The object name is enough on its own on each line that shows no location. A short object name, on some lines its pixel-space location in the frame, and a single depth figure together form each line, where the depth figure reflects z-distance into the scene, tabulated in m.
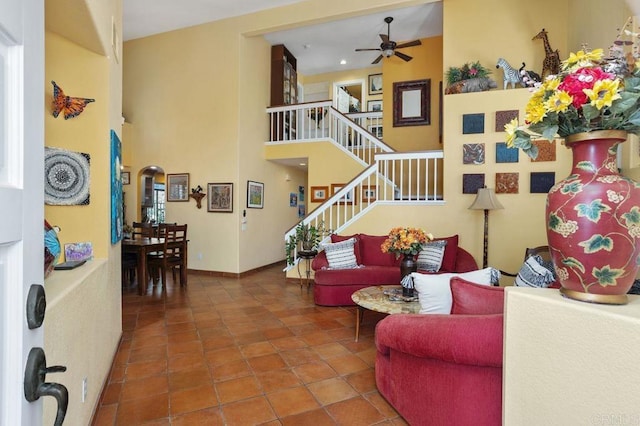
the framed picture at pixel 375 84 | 9.40
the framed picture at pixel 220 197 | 6.41
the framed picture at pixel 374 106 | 9.51
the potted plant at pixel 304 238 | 5.40
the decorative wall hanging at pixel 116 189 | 2.62
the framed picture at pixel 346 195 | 5.66
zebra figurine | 4.93
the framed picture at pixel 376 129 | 8.22
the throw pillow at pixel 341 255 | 4.62
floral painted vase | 1.00
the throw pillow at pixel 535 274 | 2.51
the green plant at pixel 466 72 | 5.20
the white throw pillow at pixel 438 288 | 2.19
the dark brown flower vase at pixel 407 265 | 3.44
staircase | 5.49
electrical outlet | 1.83
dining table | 4.91
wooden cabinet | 7.26
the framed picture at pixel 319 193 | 6.75
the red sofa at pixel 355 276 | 4.45
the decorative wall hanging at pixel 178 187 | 6.79
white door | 0.61
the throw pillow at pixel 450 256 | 4.64
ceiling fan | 6.31
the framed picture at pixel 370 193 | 5.62
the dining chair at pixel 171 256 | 5.25
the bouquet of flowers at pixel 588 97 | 1.00
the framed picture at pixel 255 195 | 6.66
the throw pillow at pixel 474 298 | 1.79
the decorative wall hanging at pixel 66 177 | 2.16
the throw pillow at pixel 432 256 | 4.46
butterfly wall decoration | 2.22
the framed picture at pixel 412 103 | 7.59
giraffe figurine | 4.93
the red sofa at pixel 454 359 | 1.62
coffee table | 2.80
